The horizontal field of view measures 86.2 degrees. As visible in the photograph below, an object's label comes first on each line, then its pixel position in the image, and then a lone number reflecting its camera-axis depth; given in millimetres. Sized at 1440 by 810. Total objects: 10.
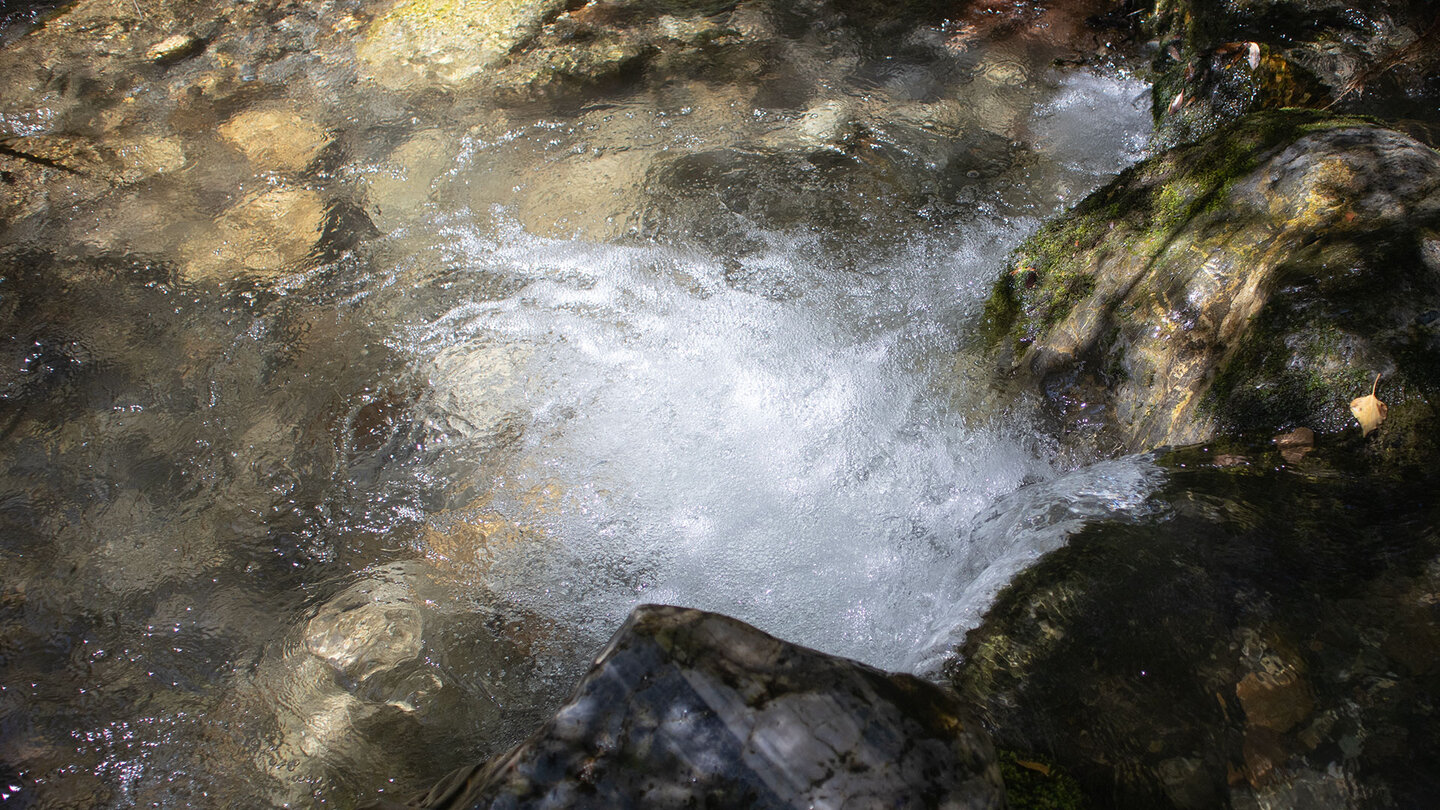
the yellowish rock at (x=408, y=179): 4465
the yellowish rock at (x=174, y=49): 5730
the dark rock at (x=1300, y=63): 4266
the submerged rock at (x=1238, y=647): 1612
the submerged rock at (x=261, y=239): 4176
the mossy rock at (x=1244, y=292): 2262
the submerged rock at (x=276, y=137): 4836
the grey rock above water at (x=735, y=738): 1510
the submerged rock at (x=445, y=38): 5543
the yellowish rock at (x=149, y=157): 4777
